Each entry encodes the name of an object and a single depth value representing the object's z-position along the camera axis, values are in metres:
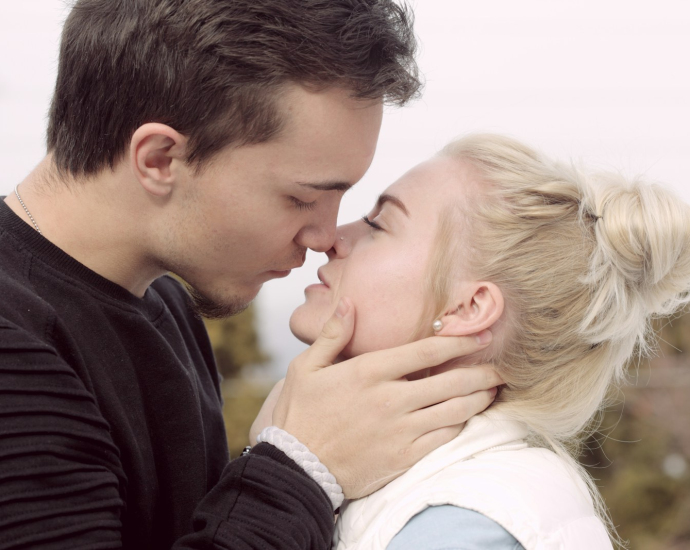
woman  0.96
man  0.91
